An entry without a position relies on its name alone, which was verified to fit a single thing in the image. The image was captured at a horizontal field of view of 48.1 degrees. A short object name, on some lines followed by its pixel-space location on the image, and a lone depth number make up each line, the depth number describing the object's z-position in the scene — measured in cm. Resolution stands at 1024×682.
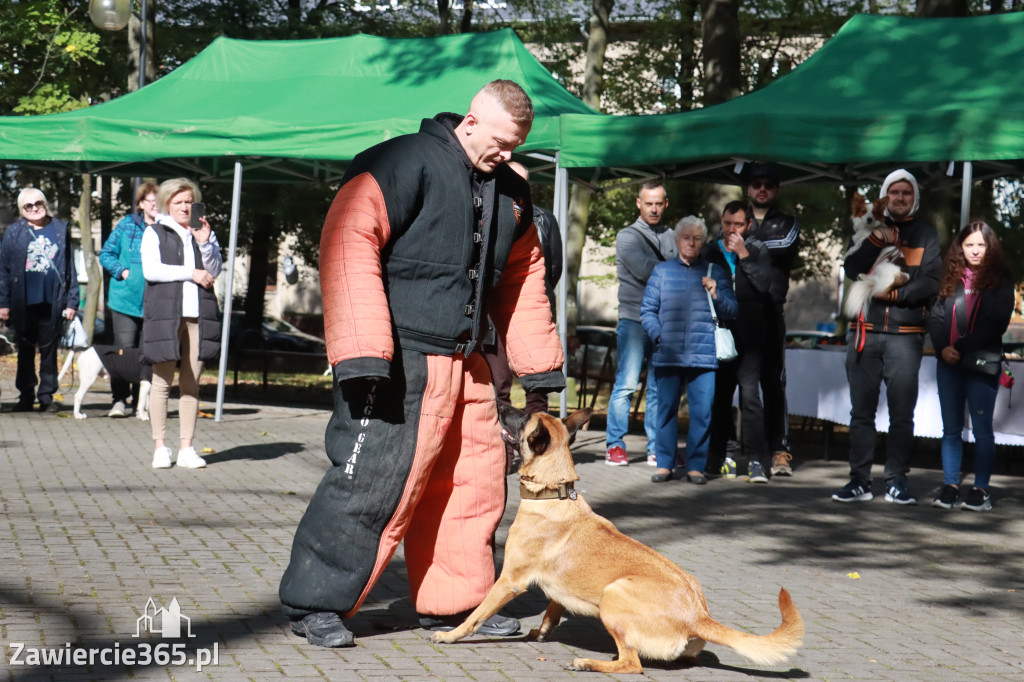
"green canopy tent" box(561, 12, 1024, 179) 922
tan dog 400
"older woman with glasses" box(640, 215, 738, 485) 867
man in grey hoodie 964
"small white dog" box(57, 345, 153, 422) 1067
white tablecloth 957
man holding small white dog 800
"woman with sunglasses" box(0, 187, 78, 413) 1127
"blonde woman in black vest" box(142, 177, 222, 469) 807
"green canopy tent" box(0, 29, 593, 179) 1138
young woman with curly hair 785
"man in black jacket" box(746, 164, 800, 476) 890
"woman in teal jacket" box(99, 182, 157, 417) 1070
